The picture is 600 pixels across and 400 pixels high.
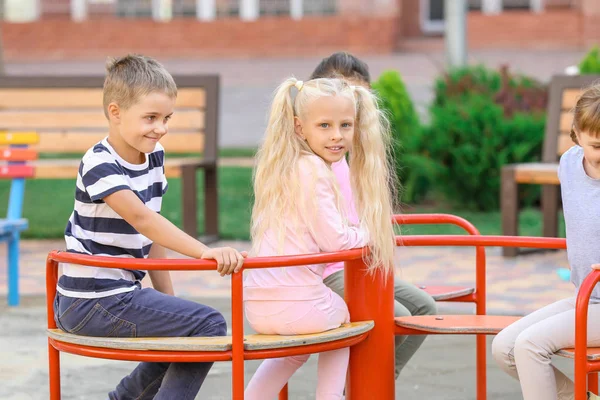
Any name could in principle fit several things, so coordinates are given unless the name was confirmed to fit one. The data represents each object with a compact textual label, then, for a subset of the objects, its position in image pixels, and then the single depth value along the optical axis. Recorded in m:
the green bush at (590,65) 19.42
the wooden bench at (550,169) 13.65
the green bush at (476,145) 16.56
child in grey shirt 6.10
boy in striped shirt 6.03
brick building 48.21
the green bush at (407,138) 17.10
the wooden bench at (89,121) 14.66
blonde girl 6.20
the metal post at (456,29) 25.47
